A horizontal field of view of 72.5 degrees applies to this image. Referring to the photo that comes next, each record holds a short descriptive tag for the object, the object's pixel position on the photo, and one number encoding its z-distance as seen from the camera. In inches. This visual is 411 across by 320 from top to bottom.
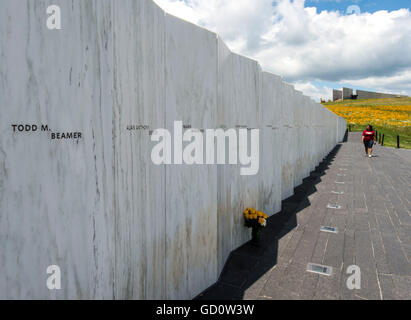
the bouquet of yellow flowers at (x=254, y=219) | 208.1
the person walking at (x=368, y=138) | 699.4
